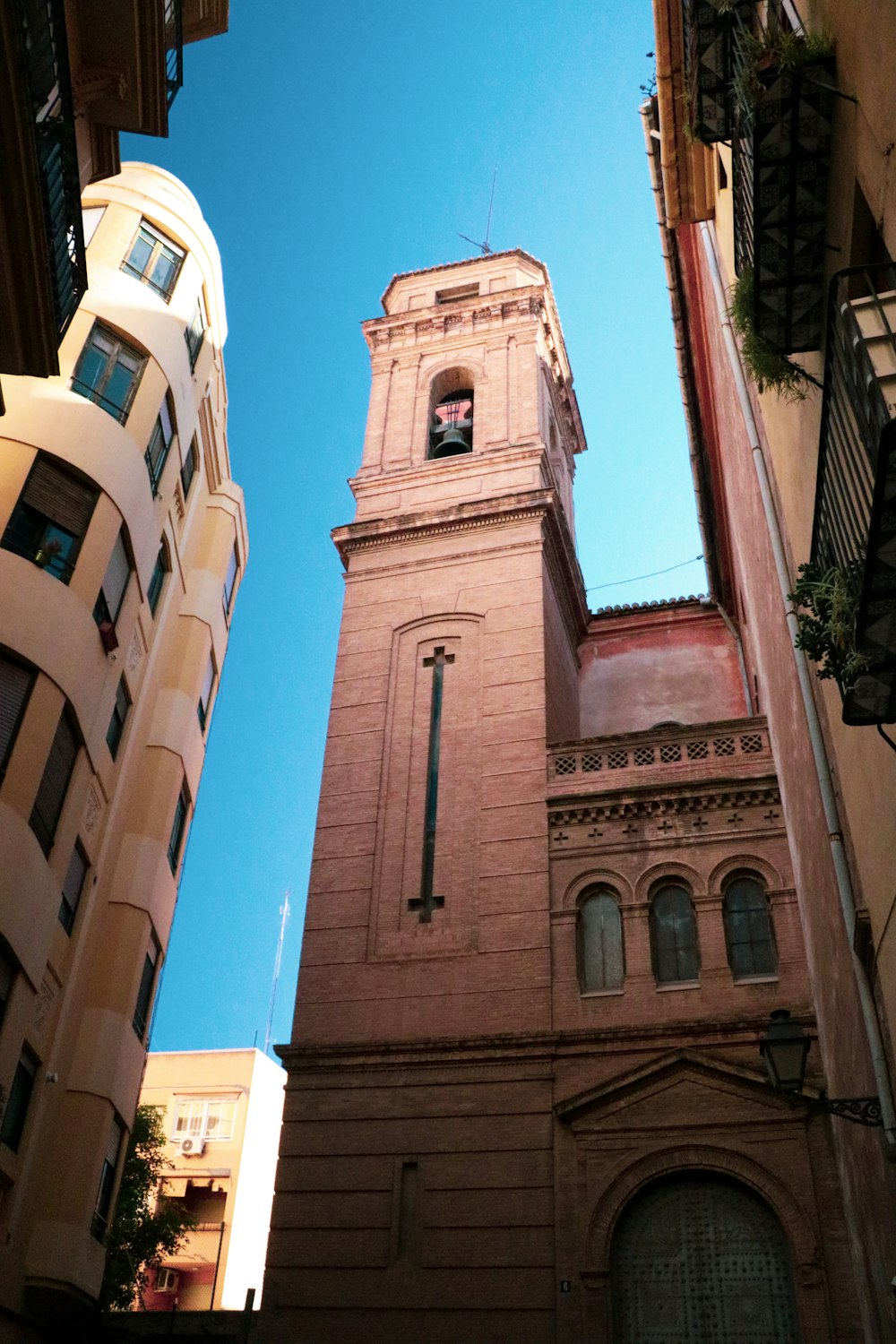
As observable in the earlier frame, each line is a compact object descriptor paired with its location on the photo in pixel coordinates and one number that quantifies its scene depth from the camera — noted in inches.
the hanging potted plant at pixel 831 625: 203.0
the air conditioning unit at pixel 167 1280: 1338.6
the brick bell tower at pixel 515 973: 550.0
